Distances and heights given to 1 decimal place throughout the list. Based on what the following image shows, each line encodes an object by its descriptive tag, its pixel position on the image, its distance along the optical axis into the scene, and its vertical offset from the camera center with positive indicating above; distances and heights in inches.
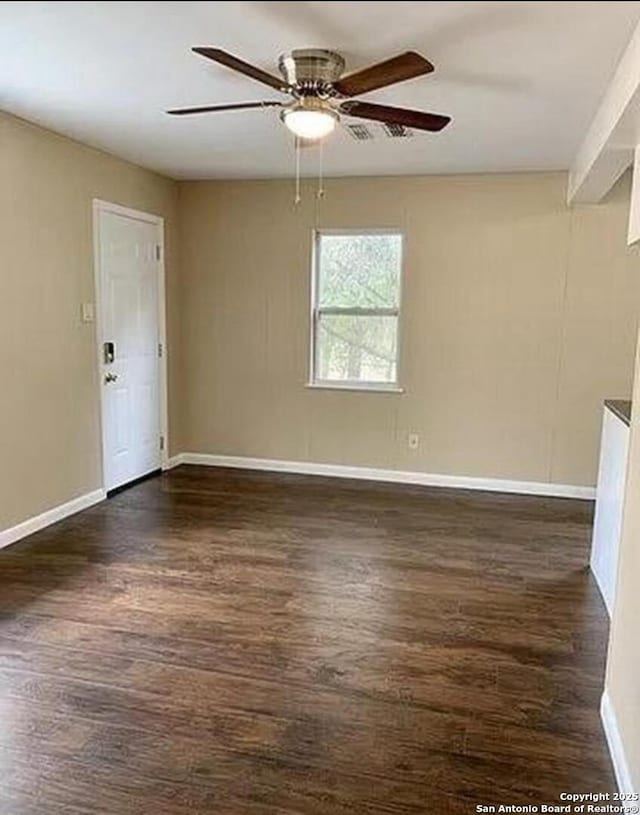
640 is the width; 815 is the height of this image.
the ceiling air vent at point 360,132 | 142.6 +41.1
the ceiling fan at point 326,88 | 85.2 +32.8
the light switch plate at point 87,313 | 170.4 -1.2
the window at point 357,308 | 201.8 +1.9
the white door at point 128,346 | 181.3 -10.8
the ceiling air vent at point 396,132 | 138.3 +40.6
